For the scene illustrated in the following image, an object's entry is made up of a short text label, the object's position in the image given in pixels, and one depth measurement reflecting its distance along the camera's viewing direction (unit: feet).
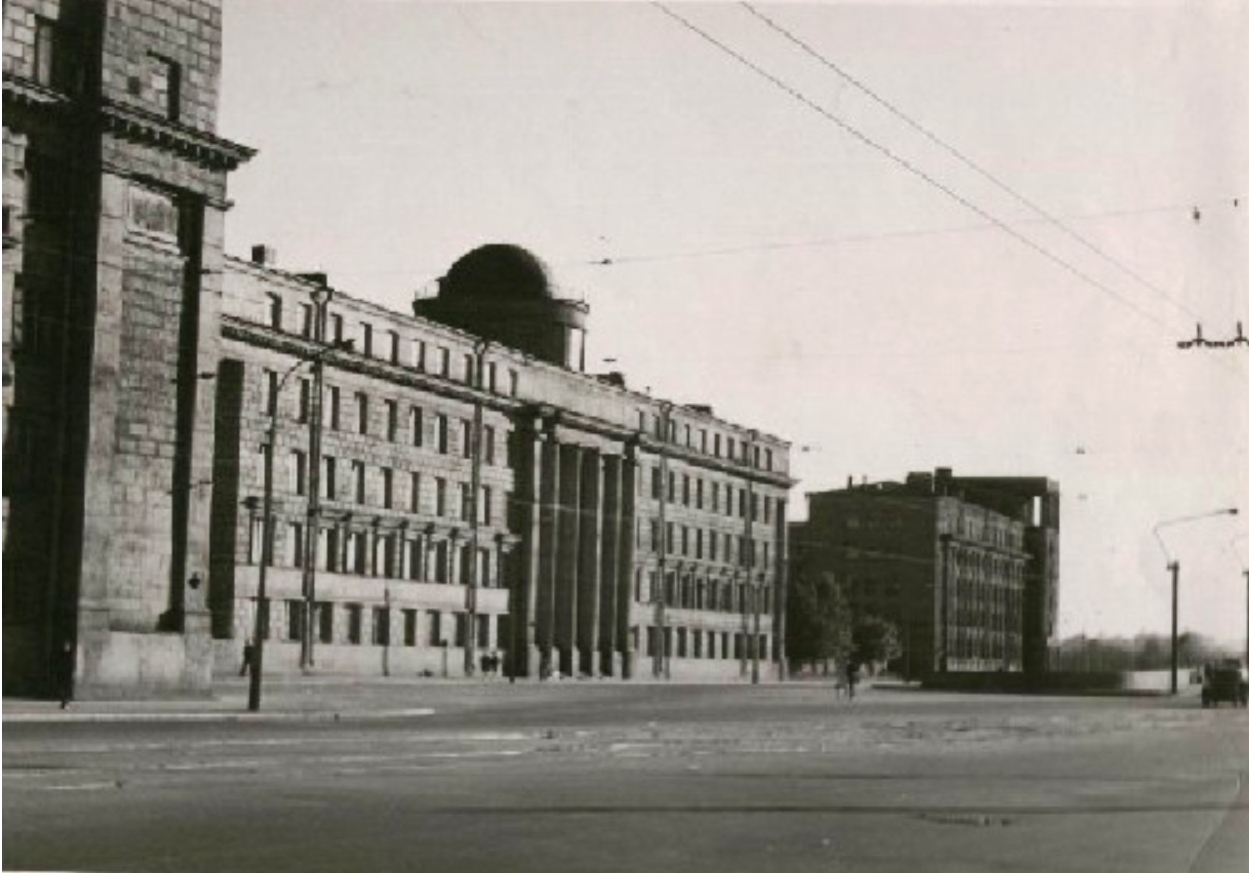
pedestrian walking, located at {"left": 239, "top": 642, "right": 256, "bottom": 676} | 203.00
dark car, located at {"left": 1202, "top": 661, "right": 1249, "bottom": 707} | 247.50
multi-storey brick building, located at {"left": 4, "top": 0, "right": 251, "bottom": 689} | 149.38
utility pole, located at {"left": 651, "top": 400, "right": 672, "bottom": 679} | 351.67
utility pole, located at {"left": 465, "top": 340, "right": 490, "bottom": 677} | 288.51
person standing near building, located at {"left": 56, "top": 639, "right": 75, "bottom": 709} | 137.59
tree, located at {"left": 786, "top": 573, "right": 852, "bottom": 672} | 422.00
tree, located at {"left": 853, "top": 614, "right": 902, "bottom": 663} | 433.07
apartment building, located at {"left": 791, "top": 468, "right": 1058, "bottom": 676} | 476.95
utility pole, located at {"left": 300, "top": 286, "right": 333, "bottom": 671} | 242.78
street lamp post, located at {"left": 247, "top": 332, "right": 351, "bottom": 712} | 141.08
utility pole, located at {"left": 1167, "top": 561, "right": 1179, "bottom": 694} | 291.38
